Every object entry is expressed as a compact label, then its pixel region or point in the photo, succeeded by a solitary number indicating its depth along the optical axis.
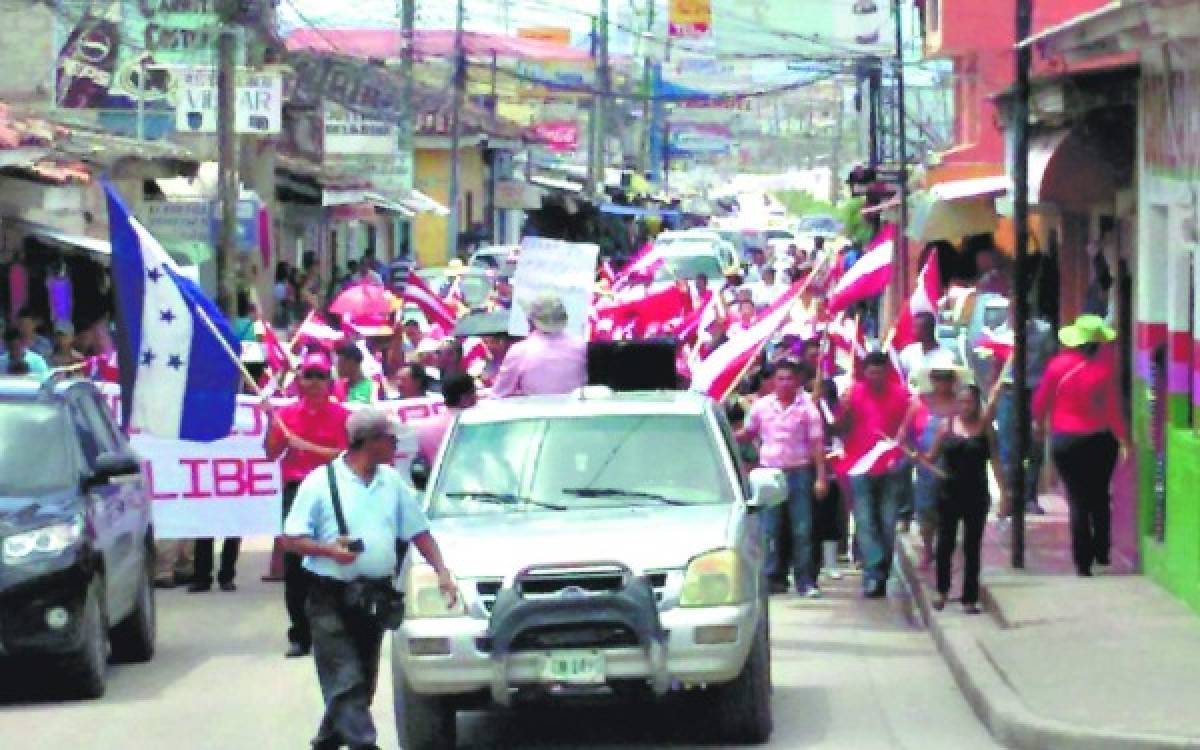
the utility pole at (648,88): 90.38
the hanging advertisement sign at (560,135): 94.05
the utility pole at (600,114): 78.81
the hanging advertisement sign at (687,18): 88.94
